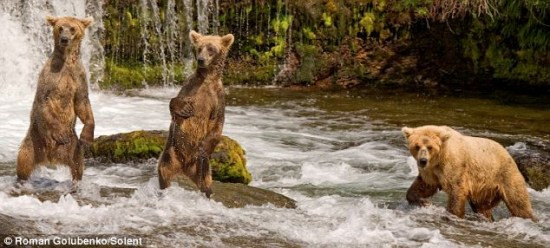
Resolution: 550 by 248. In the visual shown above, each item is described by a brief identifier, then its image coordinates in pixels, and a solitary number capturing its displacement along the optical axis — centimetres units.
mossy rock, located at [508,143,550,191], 1979
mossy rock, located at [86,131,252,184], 1921
